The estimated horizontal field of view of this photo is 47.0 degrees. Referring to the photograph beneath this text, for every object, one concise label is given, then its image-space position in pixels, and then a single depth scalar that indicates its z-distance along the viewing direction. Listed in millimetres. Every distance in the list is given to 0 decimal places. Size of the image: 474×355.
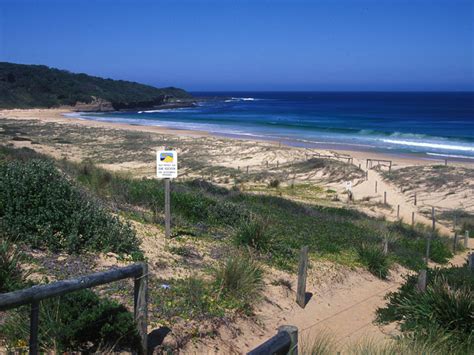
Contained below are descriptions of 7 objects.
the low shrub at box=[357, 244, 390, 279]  10828
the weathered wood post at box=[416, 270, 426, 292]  7656
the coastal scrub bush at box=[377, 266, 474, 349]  6477
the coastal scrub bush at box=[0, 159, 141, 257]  7430
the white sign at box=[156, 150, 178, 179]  8938
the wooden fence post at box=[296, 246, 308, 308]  8109
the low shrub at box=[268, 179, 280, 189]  28516
